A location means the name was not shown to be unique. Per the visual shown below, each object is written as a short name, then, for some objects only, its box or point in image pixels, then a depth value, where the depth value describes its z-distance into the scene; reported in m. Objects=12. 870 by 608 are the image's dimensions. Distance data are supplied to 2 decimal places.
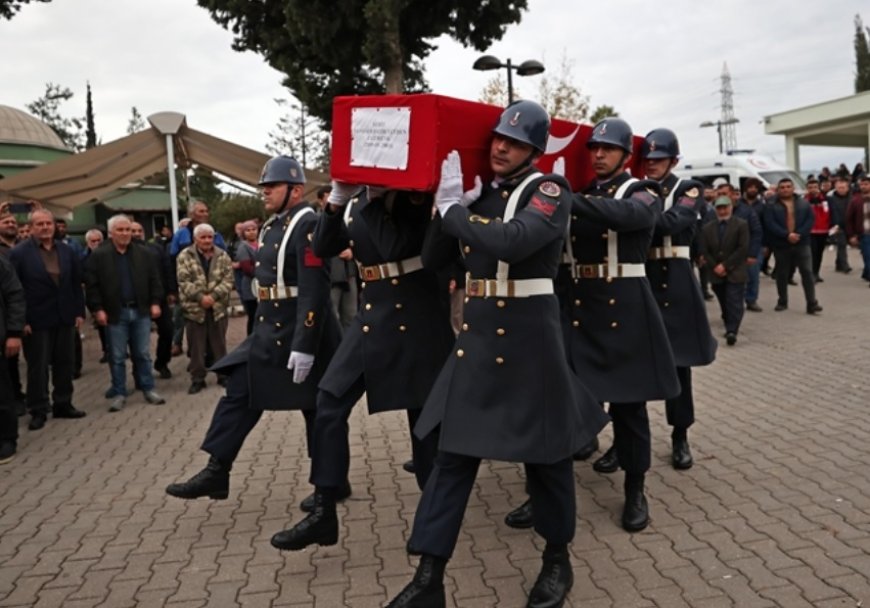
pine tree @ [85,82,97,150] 56.41
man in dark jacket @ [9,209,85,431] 7.68
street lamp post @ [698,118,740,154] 52.23
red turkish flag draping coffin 3.24
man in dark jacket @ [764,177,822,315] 12.09
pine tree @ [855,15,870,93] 55.34
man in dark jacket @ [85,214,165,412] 8.46
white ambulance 19.50
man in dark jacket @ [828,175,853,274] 16.06
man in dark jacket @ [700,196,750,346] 10.18
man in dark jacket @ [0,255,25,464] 6.60
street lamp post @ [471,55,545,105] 16.16
